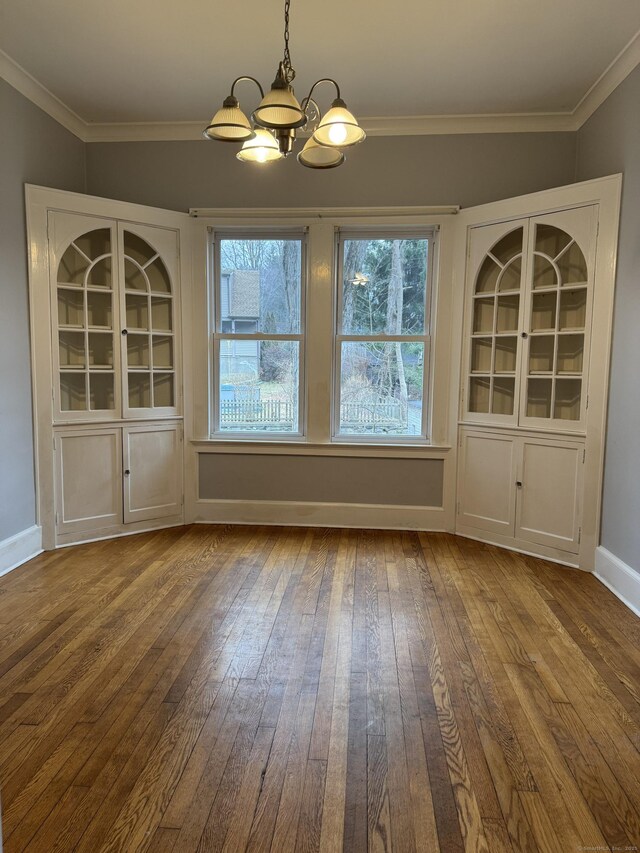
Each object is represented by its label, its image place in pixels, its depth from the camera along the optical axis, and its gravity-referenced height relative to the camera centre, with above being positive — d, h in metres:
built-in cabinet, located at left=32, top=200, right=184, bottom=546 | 3.96 -0.06
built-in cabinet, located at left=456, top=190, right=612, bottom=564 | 3.75 -0.06
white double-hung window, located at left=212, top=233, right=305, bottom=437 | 4.55 +0.28
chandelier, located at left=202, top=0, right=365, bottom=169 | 2.16 +1.00
